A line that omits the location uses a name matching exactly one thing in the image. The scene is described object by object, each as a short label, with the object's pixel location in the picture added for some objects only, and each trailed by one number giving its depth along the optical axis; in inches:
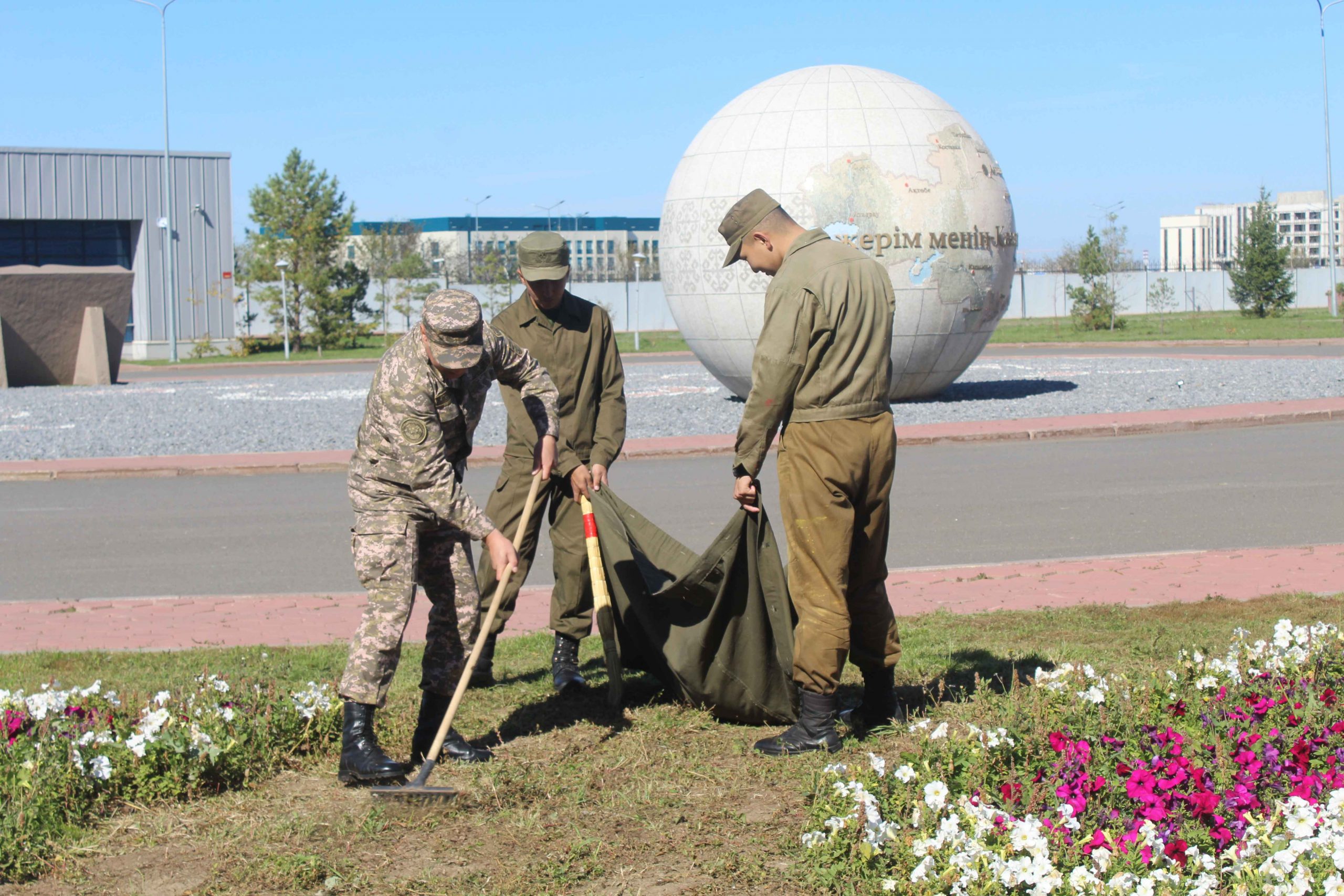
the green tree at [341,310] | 1793.8
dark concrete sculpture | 1092.5
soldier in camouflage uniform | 177.6
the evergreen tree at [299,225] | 1830.7
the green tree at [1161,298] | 2231.8
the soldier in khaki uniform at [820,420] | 187.0
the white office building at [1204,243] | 6492.1
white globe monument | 696.4
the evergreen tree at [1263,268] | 1833.2
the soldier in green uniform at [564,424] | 233.9
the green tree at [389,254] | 2138.3
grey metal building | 1865.2
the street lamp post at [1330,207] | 1834.4
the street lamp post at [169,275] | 1630.2
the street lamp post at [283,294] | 1579.7
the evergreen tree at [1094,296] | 1713.8
